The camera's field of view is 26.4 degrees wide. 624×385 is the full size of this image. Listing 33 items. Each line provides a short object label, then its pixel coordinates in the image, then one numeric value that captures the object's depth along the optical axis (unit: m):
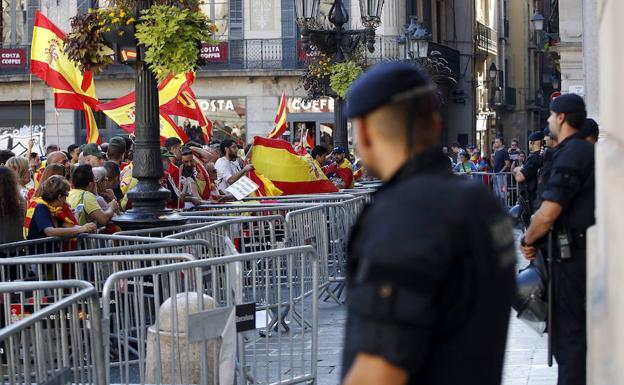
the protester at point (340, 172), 19.88
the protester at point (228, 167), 16.42
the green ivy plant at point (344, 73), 21.98
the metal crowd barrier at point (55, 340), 4.86
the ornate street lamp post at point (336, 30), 19.75
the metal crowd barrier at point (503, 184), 27.66
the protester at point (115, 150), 14.58
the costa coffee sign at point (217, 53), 39.53
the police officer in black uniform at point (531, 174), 15.85
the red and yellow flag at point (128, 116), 21.23
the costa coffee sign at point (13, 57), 40.41
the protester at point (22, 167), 13.34
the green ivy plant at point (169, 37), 11.86
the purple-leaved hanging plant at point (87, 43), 12.36
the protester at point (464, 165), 30.23
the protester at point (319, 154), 19.72
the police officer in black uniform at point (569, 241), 6.96
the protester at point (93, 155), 14.31
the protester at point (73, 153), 17.21
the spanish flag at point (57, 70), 18.09
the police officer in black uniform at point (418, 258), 2.80
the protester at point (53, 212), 9.82
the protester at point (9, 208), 9.38
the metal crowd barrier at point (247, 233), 9.98
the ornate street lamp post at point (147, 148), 11.98
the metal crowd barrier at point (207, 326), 6.38
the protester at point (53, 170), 11.50
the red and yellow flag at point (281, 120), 23.70
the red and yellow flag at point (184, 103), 21.14
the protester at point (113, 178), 13.38
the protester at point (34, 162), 18.61
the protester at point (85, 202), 10.86
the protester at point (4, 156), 14.73
